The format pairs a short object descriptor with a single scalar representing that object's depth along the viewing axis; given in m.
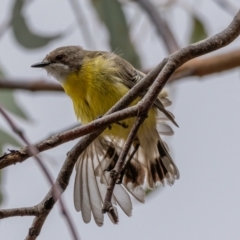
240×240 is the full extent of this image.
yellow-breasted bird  5.41
